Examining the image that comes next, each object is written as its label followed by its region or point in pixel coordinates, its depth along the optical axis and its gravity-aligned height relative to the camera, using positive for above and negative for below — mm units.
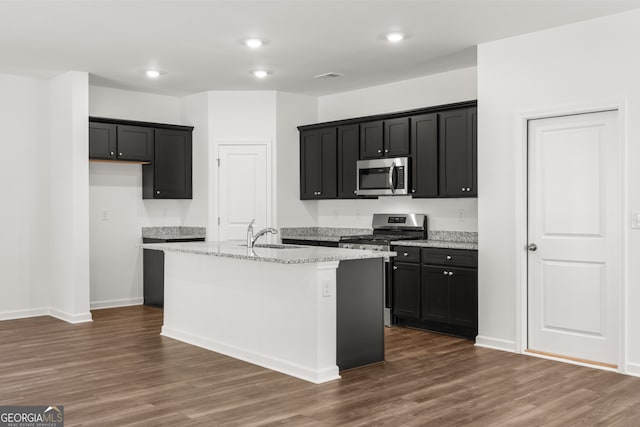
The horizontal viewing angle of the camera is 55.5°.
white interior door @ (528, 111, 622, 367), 4719 -200
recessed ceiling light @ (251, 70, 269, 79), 6645 +1554
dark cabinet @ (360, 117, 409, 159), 6691 +849
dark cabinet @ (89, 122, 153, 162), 7125 +876
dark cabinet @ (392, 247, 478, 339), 5719 -789
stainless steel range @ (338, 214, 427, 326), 6453 -248
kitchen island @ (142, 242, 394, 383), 4359 -727
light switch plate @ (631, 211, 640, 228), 4500 -53
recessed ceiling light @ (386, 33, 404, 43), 5241 +1537
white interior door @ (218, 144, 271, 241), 7781 +331
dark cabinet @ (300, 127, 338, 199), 7570 +632
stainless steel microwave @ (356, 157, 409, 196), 6699 +412
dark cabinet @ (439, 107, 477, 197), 6008 +610
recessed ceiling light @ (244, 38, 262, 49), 5449 +1552
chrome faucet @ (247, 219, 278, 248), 5319 -212
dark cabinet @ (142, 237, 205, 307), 7555 -753
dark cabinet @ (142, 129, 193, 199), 7754 +596
